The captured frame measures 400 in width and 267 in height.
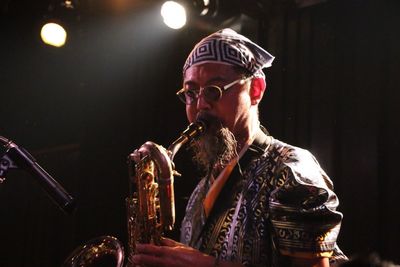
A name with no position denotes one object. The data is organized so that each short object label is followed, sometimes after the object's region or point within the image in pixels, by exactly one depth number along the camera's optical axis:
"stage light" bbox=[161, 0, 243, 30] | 4.73
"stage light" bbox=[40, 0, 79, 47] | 5.11
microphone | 2.49
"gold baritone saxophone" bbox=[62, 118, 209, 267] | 2.71
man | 2.23
